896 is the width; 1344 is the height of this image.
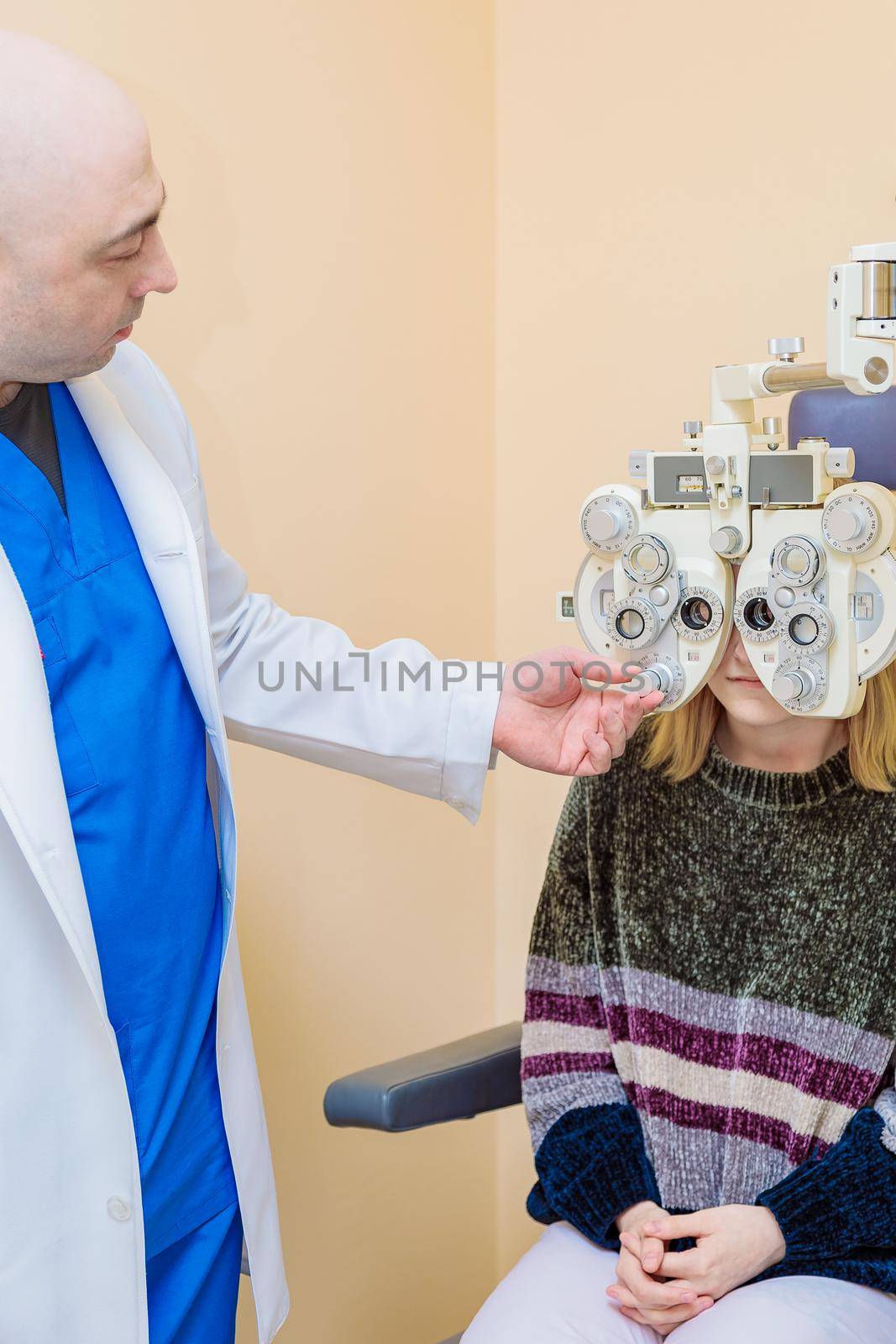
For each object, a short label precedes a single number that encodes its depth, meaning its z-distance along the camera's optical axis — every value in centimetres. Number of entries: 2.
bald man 103
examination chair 132
